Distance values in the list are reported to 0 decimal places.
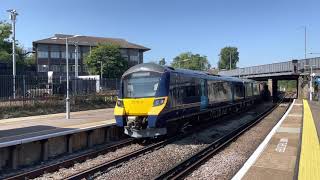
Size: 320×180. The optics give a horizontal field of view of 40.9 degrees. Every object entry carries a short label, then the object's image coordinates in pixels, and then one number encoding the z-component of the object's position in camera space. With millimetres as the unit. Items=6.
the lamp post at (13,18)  36469
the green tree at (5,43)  71444
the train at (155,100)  16625
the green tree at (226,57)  168500
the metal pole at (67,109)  24486
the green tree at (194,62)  128087
